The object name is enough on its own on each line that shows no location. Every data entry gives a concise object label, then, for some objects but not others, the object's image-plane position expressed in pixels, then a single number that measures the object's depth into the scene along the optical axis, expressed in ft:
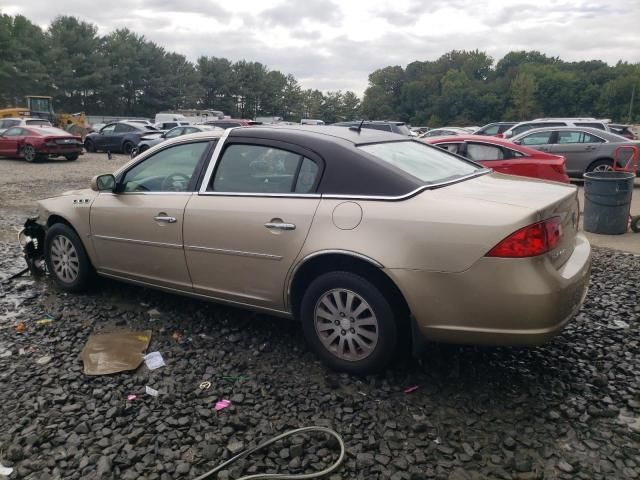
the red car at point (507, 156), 29.94
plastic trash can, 25.43
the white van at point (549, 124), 54.08
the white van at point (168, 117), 119.14
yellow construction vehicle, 105.70
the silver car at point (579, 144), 42.70
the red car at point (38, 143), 61.46
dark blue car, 77.71
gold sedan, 9.73
